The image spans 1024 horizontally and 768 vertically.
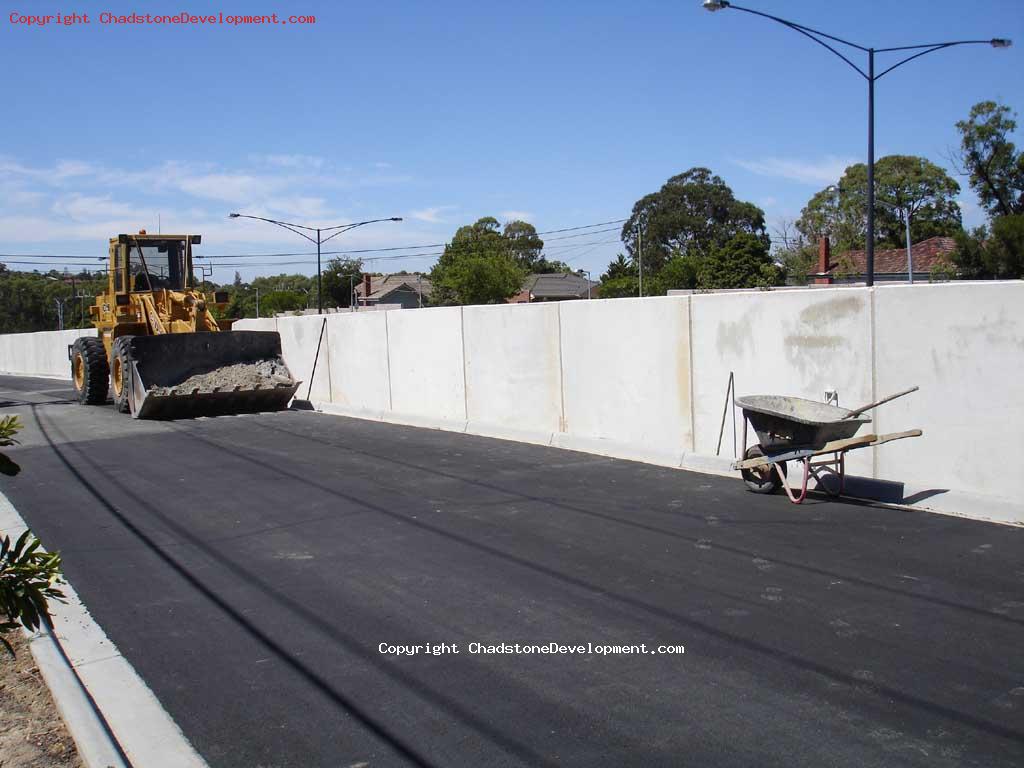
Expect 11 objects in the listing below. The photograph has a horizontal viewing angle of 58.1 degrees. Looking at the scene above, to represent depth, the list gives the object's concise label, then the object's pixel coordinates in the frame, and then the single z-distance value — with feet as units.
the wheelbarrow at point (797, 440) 29.68
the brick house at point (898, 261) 164.35
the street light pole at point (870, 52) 55.26
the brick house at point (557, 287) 276.21
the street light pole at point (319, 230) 122.12
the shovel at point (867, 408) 27.71
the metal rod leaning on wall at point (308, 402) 68.90
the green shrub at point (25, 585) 10.92
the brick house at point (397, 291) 307.66
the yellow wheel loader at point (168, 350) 62.64
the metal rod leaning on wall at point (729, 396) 37.19
